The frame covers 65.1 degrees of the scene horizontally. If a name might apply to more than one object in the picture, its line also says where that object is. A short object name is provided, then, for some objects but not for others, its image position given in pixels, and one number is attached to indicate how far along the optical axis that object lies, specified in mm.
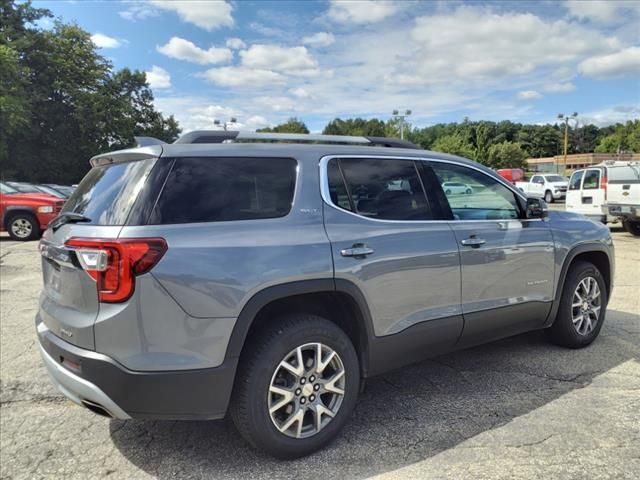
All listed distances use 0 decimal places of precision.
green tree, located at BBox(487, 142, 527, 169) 66600
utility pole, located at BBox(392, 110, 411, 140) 41438
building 65438
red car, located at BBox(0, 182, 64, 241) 12875
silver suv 2451
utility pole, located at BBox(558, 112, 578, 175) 51531
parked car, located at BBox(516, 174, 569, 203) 30047
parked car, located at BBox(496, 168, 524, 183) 41656
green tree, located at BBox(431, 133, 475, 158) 60438
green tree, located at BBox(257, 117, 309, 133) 72625
